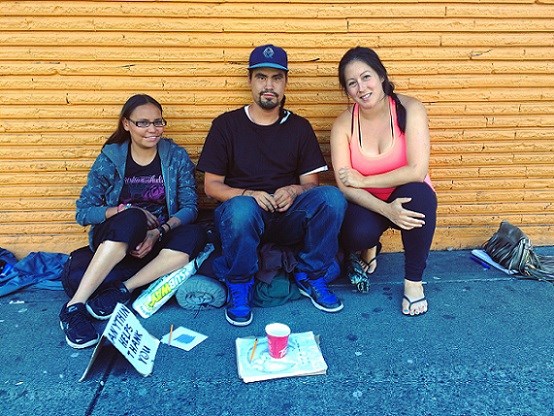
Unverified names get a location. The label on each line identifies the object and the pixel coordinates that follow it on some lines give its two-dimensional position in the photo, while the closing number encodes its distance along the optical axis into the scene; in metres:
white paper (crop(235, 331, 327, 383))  2.50
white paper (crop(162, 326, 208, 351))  2.82
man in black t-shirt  3.10
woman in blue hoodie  3.07
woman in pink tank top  3.15
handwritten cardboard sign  2.49
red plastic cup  2.49
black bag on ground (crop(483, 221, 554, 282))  3.64
